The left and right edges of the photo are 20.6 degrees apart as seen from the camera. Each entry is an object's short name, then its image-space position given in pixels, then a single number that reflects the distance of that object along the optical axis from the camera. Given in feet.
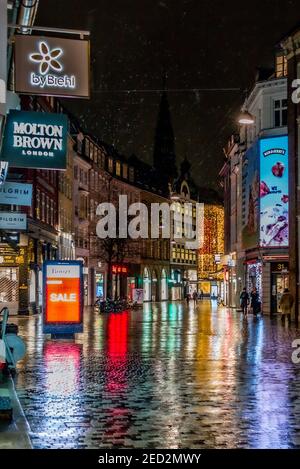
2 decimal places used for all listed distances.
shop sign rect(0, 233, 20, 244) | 150.51
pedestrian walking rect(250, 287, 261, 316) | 166.40
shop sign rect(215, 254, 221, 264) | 304.75
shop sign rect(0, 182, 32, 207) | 71.10
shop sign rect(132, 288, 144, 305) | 229.04
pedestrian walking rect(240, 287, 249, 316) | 167.38
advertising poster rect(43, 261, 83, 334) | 90.63
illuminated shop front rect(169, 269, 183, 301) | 422.41
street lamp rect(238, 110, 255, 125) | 120.98
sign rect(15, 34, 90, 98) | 42.04
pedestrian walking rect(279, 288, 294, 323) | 135.03
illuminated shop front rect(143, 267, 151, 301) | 368.27
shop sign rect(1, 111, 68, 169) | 50.44
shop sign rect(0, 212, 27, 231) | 80.04
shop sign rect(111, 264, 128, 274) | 310.82
